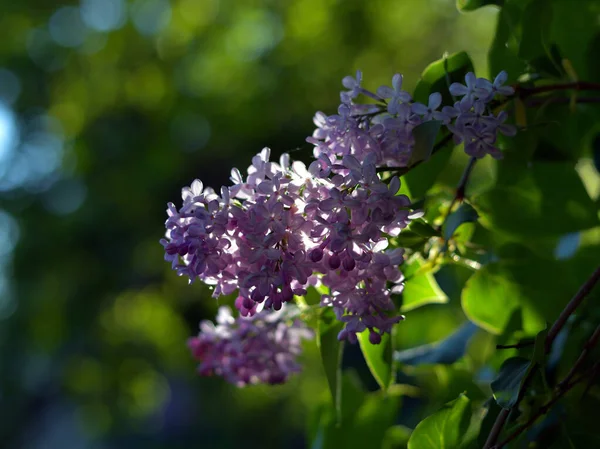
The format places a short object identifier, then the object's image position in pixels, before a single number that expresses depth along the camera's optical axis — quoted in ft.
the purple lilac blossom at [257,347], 1.86
